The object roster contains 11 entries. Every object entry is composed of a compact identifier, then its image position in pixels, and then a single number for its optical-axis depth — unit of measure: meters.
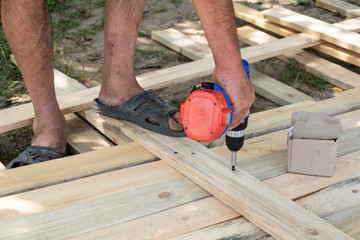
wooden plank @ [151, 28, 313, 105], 5.27
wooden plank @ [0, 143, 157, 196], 3.42
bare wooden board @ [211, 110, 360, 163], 3.73
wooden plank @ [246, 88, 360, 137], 4.15
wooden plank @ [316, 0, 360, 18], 6.96
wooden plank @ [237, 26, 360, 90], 5.40
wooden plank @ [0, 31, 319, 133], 4.30
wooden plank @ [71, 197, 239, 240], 2.91
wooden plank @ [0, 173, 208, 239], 2.95
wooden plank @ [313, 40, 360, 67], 5.54
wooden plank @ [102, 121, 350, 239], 2.90
